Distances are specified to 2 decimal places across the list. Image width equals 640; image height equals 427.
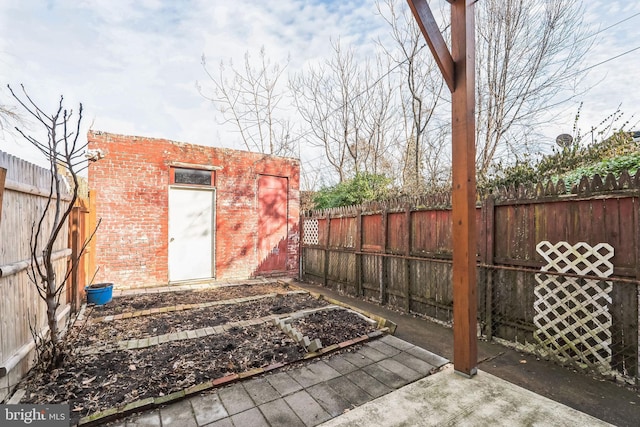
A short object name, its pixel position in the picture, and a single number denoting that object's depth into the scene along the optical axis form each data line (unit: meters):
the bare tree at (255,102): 9.91
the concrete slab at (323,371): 2.45
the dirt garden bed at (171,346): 2.19
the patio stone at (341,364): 2.57
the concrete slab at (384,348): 2.91
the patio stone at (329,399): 2.02
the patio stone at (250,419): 1.85
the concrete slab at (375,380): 2.25
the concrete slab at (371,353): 2.80
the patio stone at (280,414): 1.87
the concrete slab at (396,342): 3.05
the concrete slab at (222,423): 1.83
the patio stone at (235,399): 2.01
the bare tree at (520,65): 6.30
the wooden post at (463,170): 2.41
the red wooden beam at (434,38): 2.26
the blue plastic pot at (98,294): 4.55
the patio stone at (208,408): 1.90
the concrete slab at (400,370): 2.45
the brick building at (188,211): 5.69
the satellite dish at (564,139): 4.66
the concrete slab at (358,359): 2.69
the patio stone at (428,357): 2.69
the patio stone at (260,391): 2.13
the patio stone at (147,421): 1.84
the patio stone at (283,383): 2.24
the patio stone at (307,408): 1.91
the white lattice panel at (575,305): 2.45
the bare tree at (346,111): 10.02
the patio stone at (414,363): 2.59
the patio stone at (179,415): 1.85
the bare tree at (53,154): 2.33
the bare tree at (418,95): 7.88
